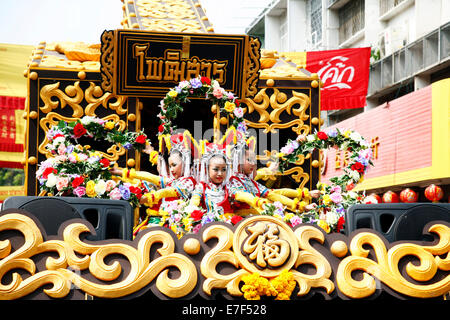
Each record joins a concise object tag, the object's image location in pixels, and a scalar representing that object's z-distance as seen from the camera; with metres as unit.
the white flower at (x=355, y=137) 5.82
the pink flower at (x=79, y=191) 4.95
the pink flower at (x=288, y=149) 5.95
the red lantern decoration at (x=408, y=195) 12.86
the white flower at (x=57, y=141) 5.39
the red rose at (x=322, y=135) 5.80
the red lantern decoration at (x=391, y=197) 13.41
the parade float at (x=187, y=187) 2.81
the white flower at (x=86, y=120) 5.74
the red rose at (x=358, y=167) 5.71
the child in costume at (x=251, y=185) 5.78
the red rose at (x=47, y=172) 5.16
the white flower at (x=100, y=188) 4.91
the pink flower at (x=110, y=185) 4.96
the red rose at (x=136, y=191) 5.12
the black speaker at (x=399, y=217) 3.37
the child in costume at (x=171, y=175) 5.72
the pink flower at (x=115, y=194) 4.89
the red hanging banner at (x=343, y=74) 14.36
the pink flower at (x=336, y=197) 5.42
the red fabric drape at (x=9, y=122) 10.95
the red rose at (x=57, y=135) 5.54
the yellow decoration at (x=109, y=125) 5.87
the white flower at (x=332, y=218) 5.08
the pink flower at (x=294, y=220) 5.25
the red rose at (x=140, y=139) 6.10
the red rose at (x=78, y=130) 5.62
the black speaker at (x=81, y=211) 3.36
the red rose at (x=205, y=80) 6.12
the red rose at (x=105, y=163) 5.34
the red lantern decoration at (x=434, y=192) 12.01
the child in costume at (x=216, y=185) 5.61
